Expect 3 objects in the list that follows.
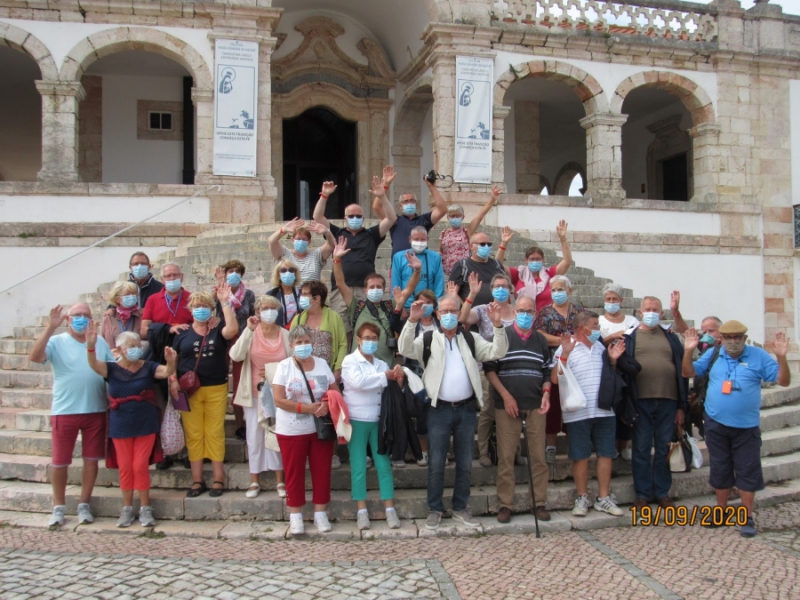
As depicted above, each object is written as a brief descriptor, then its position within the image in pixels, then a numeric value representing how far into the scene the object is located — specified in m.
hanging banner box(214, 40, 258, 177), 12.44
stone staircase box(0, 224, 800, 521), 5.36
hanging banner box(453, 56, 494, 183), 13.22
